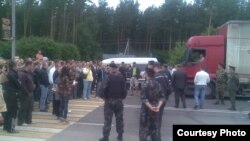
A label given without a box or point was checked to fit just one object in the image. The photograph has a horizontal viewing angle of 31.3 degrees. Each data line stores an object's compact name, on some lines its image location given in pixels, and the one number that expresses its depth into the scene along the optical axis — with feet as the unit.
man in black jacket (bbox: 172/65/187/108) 59.21
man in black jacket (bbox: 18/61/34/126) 39.47
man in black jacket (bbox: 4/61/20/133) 35.86
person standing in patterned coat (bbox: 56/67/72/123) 41.31
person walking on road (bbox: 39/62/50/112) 48.21
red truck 74.08
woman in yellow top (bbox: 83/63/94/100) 65.92
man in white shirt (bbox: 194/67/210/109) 59.00
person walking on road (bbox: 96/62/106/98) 74.62
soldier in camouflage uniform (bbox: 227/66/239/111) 58.80
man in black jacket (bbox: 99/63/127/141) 33.24
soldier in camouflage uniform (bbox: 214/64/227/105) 65.62
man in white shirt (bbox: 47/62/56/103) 51.62
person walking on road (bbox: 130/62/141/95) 78.95
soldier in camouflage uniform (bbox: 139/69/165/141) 30.40
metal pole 48.01
